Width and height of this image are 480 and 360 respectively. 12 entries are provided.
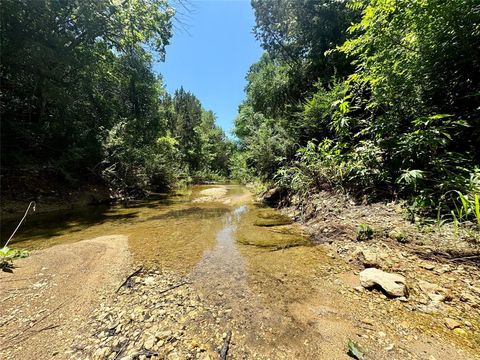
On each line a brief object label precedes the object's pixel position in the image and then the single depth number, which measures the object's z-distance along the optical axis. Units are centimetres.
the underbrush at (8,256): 292
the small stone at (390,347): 171
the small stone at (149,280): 281
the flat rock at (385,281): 231
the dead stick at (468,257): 239
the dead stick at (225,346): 173
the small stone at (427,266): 252
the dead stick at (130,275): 273
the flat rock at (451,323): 185
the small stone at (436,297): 214
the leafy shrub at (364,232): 348
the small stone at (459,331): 179
